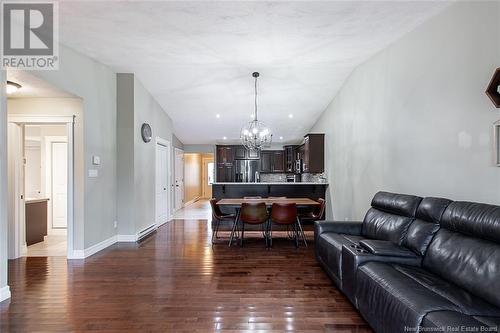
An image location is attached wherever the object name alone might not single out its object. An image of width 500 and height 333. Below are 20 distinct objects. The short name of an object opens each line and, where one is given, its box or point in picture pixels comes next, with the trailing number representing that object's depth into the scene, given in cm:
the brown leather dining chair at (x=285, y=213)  486
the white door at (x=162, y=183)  679
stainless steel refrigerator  1053
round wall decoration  568
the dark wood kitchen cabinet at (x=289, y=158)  1038
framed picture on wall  236
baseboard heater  540
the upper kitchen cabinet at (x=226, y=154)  1052
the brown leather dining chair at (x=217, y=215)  520
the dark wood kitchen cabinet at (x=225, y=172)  1048
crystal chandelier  559
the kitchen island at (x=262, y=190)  653
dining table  511
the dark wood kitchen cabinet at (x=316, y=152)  733
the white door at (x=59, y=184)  597
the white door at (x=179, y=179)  910
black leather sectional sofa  166
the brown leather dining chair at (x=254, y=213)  482
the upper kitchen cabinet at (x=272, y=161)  1062
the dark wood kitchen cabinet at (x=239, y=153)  1053
